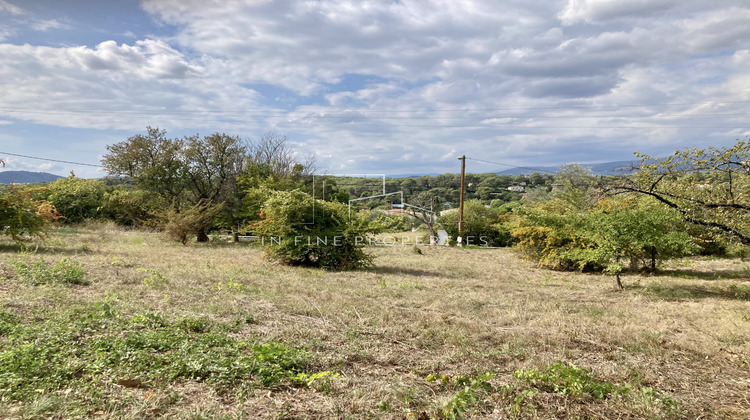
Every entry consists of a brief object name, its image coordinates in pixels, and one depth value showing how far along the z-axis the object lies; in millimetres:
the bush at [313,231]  12930
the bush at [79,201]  24531
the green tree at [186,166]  22578
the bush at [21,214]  11555
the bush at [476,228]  30000
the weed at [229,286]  7727
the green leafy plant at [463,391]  3211
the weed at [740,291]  10000
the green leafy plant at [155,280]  7547
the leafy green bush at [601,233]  10250
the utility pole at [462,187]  25922
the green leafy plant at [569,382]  3652
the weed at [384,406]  3289
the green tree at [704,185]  7637
